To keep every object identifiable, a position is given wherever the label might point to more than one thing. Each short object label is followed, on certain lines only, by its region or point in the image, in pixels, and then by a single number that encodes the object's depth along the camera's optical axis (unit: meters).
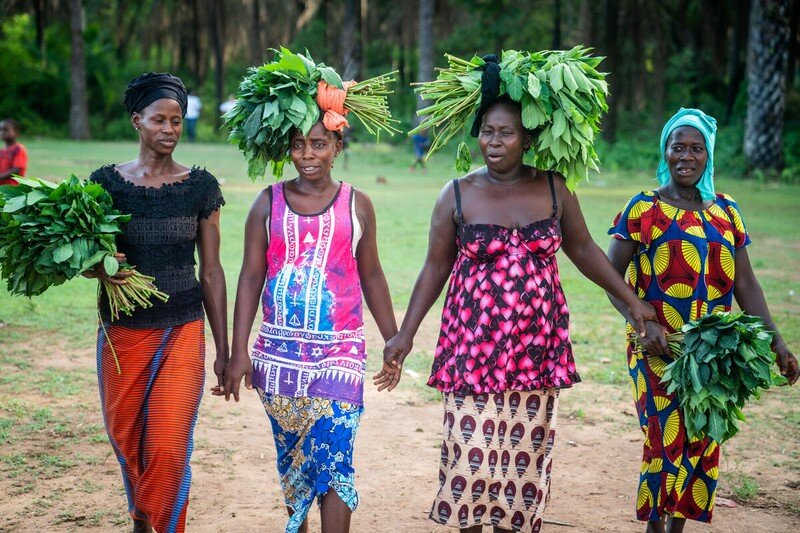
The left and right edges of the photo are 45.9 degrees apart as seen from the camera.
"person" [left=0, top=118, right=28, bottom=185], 11.10
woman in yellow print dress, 4.33
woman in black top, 4.06
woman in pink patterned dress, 3.94
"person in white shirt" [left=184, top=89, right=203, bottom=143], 35.47
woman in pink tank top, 4.02
